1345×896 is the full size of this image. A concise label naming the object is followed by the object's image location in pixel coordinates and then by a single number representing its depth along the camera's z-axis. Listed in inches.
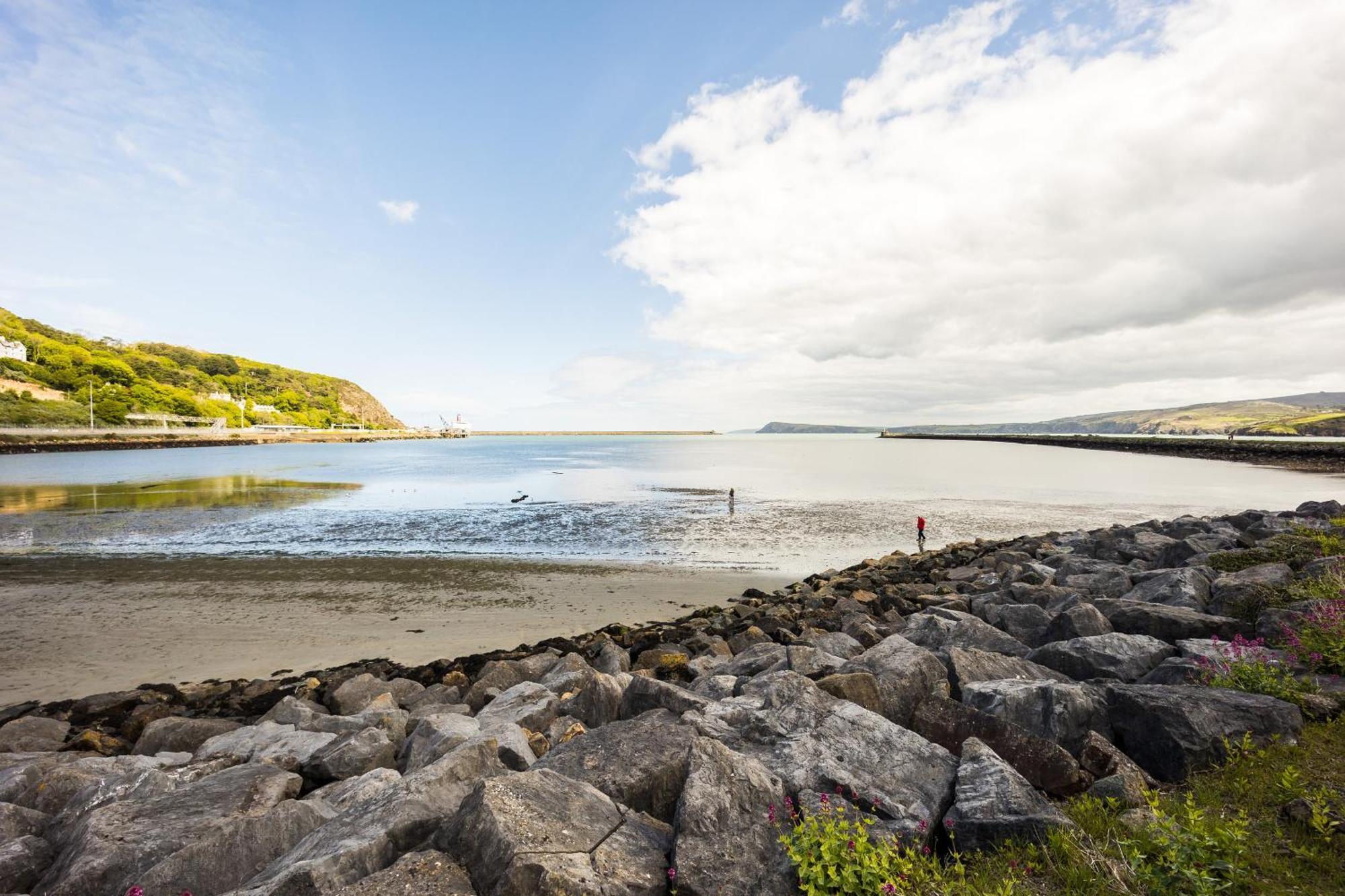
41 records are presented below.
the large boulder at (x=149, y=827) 170.6
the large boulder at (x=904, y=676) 243.4
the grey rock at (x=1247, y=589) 320.5
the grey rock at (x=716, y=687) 311.7
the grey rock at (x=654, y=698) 249.6
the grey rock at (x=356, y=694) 383.6
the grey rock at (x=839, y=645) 383.6
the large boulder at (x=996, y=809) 151.9
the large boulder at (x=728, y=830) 142.4
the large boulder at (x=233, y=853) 161.8
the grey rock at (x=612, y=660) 408.2
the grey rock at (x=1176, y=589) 363.9
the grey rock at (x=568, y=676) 348.8
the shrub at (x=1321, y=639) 232.0
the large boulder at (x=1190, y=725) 186.4
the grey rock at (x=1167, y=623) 298.2
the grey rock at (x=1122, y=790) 165.2
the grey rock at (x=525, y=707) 285.4
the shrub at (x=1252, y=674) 211.5
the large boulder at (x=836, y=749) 173.8
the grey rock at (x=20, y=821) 201.5
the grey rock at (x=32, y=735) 331.3
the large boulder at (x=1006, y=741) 177.2
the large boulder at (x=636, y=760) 180.2
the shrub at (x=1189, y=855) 121.6
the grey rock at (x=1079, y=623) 331.3
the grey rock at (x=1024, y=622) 368.2
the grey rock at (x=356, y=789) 206.7
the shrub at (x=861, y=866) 129.6
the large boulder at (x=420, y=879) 130.6
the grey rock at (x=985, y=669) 260.5
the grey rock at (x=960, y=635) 341.7
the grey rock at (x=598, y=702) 282.7
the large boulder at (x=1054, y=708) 206.1
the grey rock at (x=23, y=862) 178.2
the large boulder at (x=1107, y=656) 269.6
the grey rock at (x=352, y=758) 259.9
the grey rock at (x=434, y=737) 249.0
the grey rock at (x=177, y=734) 324.5
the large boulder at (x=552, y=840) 132.5
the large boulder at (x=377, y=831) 141.5
